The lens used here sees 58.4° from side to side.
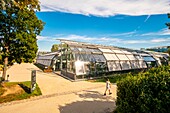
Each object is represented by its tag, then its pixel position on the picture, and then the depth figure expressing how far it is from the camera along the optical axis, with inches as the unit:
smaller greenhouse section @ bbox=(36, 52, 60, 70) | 1649.4
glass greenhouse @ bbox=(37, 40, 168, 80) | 1058.1
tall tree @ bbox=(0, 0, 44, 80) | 669.0
